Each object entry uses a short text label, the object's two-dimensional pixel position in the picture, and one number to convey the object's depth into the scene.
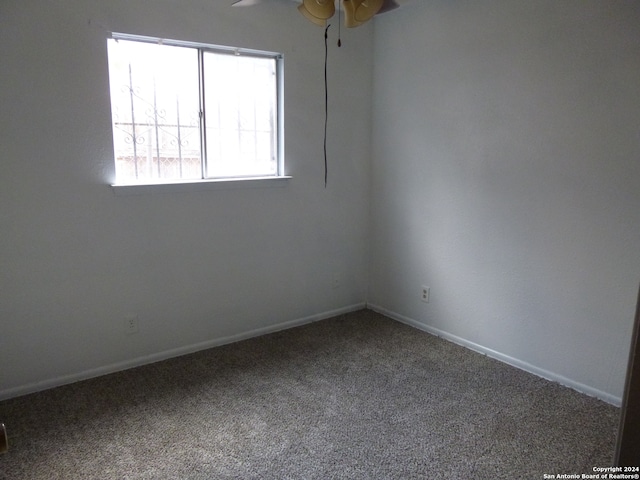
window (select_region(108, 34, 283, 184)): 2.80
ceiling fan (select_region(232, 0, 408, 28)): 2.12
